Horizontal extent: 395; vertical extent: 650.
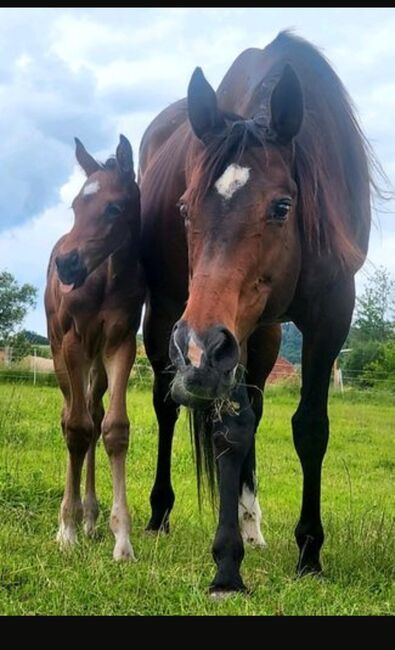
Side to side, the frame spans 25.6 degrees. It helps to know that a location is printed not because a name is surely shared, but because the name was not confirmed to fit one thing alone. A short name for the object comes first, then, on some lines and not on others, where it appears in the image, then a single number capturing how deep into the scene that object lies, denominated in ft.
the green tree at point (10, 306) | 84.53
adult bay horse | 10.82
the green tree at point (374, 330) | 102.06
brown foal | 15.12
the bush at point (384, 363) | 98.83
